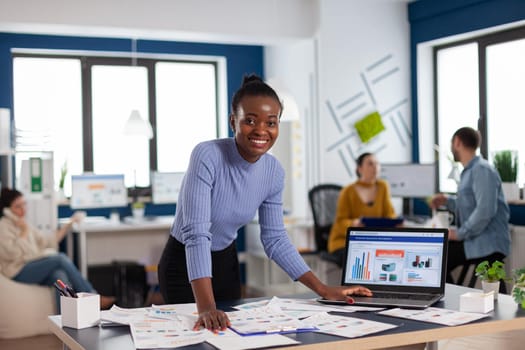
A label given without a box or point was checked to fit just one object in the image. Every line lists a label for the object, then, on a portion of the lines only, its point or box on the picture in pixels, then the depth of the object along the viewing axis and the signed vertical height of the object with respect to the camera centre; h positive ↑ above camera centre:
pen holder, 2.28 -0.43
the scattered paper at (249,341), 2.00 -0.48
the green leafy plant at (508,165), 5.79 -0.02
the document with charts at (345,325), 2.18 -0.48
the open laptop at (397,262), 2.70 -0.36
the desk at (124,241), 6.62 -0.67
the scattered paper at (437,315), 2.33 -0.48
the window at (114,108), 7.31 +0.61
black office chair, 6.34 -0.37
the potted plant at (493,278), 2.72 -0.42
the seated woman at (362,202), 5.94 -0.30
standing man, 5.02 -0.30
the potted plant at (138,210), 7.07 -0.39
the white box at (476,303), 2.45 -0.46
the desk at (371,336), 2.08 -0.49
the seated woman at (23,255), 5.62 -0.65
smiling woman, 2.35 -0.15
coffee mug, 5.44 -0.40
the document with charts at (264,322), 2.19 -0.47
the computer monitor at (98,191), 6.89 -0.21
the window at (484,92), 6.25 +0.62
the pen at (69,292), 2.35 -0.38
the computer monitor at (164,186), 7.26 -0.18
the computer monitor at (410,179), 6.46 -0.13
